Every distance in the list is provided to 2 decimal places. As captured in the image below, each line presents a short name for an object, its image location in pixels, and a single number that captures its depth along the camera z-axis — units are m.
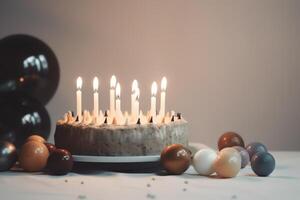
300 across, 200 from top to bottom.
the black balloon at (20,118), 1.51
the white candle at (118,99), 1.23
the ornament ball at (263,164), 1.14
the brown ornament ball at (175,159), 1.14
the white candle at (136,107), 1.23
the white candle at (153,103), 1.24
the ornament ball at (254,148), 1.27
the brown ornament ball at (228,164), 1.13
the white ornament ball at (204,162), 1.15
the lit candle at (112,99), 1.25
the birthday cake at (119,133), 1.17
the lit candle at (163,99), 1.25
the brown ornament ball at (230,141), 1.31
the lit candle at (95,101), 1.24
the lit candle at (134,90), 1.23
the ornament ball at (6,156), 1.17
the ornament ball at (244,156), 1.22
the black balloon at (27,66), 1.60
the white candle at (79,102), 1.26
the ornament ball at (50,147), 1.21
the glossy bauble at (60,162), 1.14
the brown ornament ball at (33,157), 1.18
